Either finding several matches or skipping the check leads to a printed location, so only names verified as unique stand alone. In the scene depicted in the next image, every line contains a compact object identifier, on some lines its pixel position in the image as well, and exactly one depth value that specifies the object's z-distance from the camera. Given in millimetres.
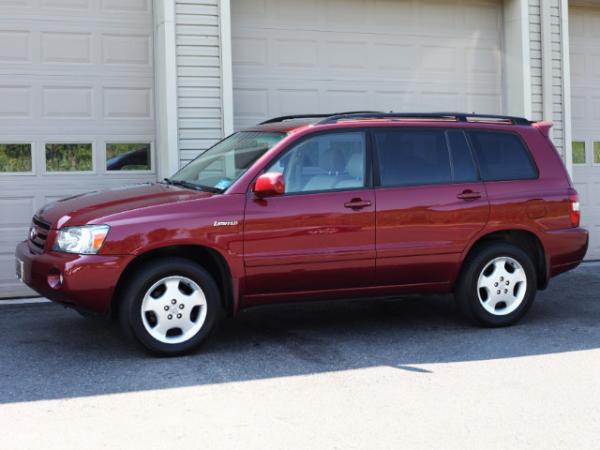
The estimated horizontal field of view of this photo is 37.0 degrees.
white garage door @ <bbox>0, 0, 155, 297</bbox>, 9188
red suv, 6207
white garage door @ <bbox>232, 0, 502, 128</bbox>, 10156
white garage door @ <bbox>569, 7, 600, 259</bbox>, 11789
